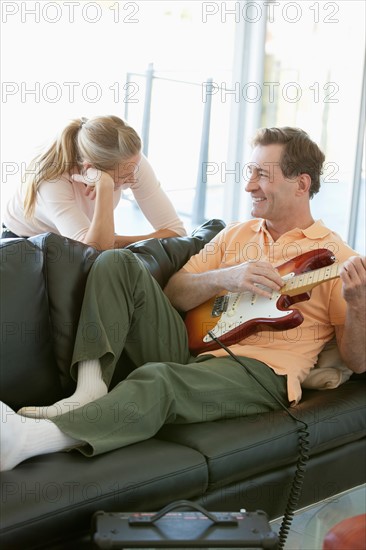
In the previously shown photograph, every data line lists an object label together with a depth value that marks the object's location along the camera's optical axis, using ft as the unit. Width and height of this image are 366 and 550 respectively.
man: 7.23
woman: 9.87
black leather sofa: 6.40
